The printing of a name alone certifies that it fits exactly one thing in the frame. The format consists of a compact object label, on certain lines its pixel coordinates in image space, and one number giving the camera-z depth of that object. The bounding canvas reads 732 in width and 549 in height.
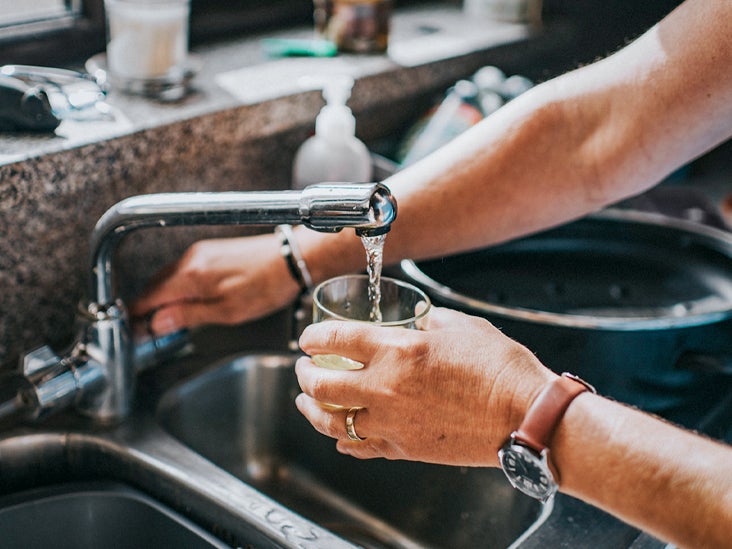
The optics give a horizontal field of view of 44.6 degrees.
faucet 0.73
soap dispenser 1.25
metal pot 0.99
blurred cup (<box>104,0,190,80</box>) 1.18
